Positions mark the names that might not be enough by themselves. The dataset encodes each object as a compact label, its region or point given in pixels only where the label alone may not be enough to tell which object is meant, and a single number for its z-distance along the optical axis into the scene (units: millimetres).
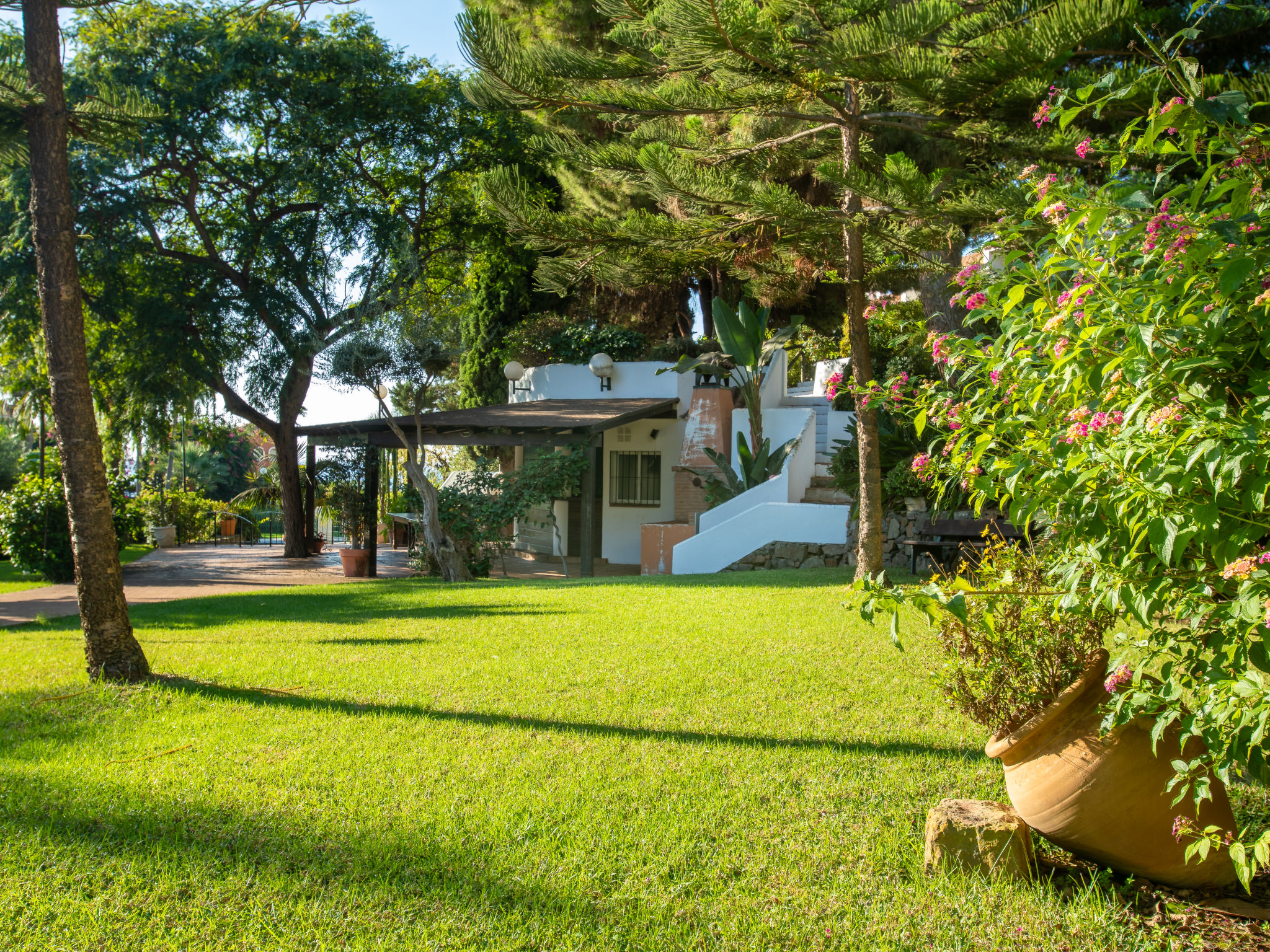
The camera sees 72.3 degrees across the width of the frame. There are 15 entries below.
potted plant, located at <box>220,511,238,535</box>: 27312
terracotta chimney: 16484
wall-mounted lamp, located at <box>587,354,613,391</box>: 18406
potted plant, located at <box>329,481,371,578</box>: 15469
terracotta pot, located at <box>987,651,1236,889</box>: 2938
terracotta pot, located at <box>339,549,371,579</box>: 15445
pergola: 15188
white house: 13891
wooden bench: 10930
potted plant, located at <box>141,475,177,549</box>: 23797
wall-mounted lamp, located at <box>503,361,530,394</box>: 19578
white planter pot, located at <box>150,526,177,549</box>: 23719
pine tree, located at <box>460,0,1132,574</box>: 7066
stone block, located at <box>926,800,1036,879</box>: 3072
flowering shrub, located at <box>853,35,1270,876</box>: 2133
